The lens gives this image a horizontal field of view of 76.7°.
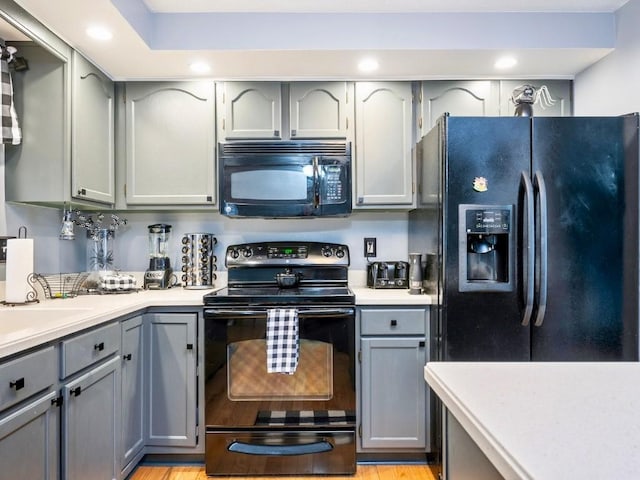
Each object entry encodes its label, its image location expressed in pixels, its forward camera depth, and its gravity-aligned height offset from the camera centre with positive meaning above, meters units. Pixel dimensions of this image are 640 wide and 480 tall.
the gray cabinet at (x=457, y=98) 2.44 +0.89
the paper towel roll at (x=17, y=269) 1.80 -0.10
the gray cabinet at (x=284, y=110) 2.43 +0.82
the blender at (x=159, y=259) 2.51 -0.08
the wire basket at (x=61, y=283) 2.12 -0.21
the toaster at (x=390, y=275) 2.52 -0.19
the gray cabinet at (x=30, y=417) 1.16 -0.53
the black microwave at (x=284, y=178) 2.38 +0.40
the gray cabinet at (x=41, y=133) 1.98 +0.56
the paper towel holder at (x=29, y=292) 1.83 -0.22
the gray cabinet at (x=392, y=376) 2.13 -0.69
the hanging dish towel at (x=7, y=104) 1.87 +0.66
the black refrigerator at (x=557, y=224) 1.90 +0.10
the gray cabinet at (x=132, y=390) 1.91 -0.71
